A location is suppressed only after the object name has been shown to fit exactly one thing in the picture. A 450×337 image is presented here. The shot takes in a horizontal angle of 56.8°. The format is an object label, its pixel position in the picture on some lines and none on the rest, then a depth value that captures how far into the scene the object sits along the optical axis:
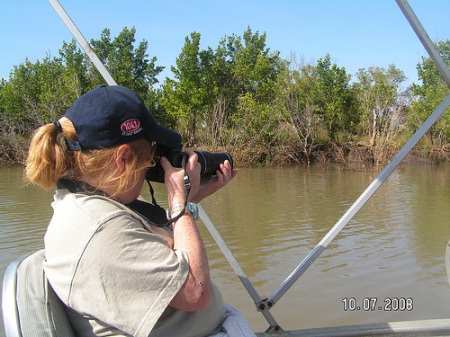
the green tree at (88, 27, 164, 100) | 22.62
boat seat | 0.99
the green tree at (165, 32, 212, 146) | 20.39
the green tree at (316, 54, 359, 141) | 20.06
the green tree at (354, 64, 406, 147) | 17.34
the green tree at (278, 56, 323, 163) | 19.47
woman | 0.99
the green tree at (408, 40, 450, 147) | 18.08
